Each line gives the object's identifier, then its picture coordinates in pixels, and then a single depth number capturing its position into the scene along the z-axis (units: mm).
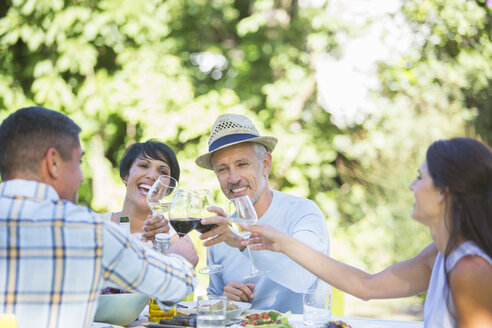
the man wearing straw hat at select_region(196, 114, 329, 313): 3072
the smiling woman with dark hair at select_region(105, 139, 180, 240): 3609
